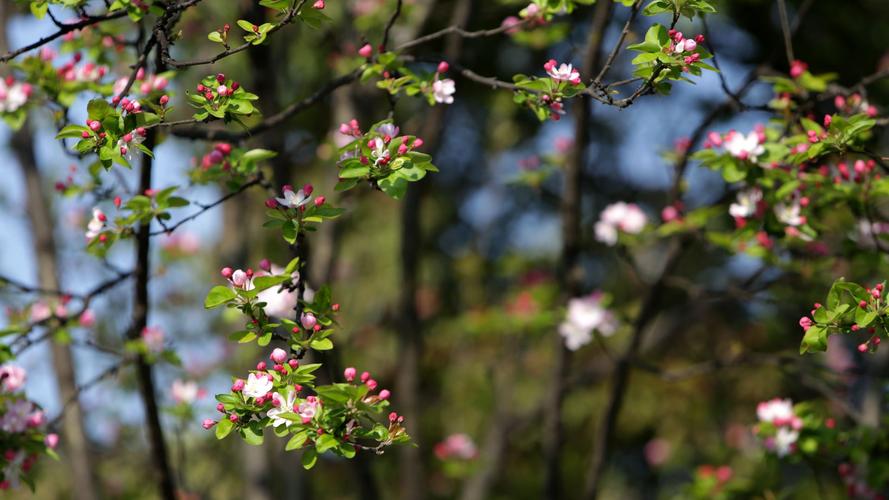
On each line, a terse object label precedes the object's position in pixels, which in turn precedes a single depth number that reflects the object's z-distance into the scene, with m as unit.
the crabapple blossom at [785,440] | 5.70
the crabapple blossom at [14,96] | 5.48
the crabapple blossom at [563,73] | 4.07
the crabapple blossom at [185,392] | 6.97
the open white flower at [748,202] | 5.50
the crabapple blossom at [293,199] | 3.81
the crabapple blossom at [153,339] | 5.85
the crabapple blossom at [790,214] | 5.32
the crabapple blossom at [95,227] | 4.68
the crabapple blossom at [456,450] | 9.25
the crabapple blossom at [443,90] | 4.65
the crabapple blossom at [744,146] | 5.08
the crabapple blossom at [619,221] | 6.99
